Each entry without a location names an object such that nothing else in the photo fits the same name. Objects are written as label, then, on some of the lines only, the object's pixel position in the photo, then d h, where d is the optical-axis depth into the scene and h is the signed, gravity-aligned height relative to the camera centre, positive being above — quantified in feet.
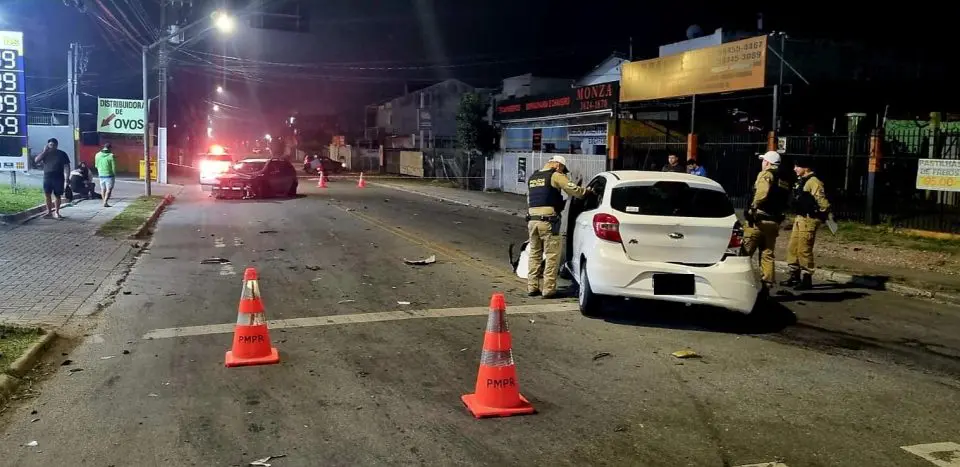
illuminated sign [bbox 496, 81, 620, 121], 94.68 +9.55
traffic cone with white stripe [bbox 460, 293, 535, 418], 17.25 -4.66
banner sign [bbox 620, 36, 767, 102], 70.13 +10.42
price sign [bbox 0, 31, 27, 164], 57.47 +5.22
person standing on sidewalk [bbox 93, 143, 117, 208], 72.02 -0.75
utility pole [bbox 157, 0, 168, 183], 97.09 +6.13
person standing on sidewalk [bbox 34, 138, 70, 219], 57.62 -0.78
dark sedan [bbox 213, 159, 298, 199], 87.86 -1.87
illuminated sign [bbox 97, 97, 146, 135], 108.68 +6.29
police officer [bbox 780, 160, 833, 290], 33.68 -1.78
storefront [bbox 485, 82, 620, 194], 94.53 +5.96
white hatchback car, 25.35 -2.43
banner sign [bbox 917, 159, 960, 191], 49.80 +0.45
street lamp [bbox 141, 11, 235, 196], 75.25 +13.50
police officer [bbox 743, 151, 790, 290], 32.37 -1.52
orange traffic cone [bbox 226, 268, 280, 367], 21.38 -4.62
